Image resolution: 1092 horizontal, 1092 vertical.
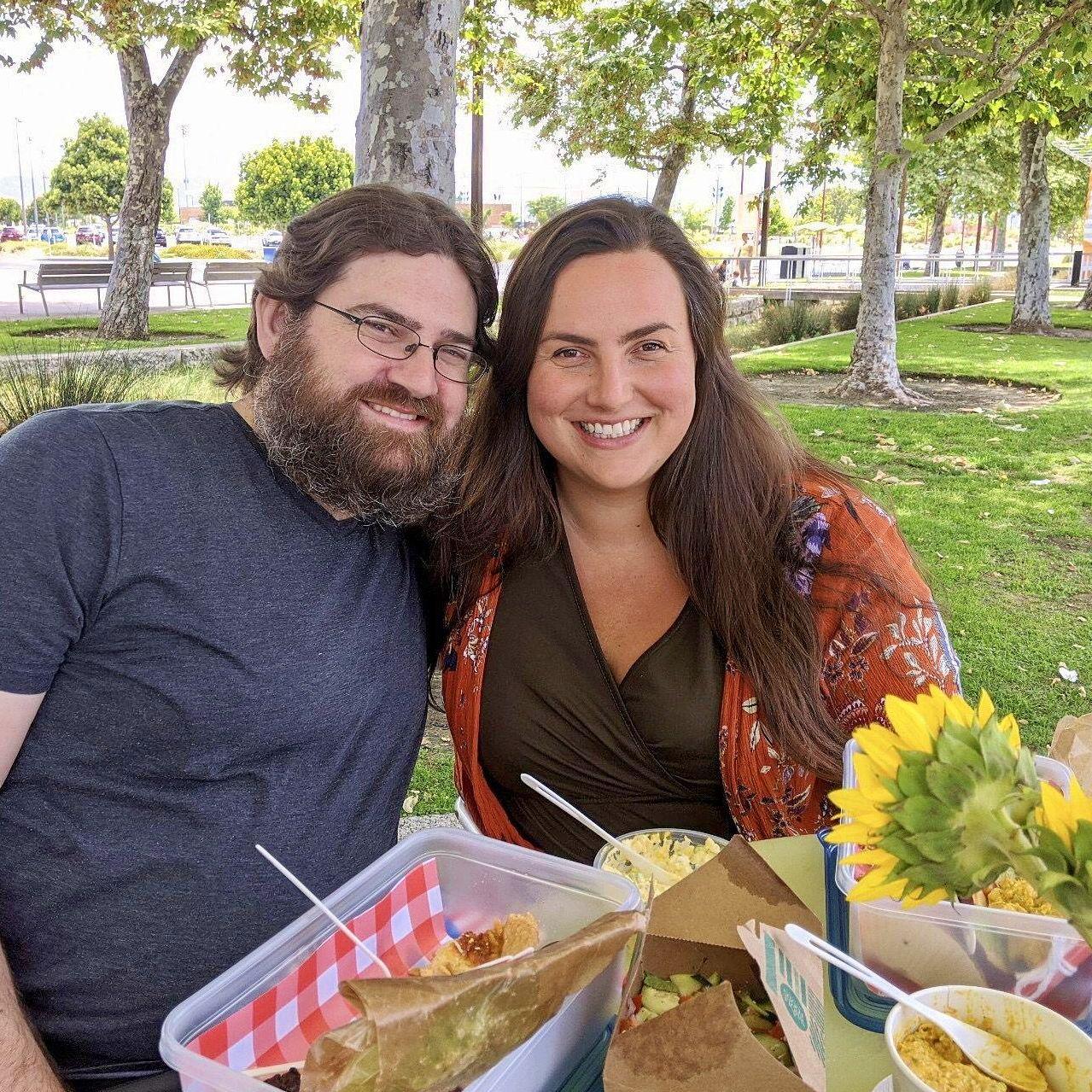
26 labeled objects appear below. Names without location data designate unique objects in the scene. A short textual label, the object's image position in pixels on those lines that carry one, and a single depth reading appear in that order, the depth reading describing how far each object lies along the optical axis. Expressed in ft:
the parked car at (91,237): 139.57
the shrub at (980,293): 65.22
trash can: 86.55
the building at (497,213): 185.37
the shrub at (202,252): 100.90
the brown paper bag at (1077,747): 1.78
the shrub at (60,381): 6.08
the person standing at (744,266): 74.80
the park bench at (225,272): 56.59
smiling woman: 2.44
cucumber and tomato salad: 1.27
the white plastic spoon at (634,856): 1.61
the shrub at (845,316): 49.21
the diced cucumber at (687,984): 1.36
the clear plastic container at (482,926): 1.19
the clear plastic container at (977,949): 1.31
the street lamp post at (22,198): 165.69
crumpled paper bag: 0.94
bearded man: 2.05
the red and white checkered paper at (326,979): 1.28
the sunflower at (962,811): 0.84
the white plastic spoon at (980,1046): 1.08
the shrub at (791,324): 43.85
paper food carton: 1.09
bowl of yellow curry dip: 1.06
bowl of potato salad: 1.82
